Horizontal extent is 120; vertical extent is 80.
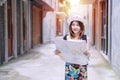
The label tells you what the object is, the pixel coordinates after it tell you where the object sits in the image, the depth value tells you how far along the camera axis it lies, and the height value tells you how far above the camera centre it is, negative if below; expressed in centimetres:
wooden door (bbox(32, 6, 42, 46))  2028 -18
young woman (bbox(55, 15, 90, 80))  391 -24
